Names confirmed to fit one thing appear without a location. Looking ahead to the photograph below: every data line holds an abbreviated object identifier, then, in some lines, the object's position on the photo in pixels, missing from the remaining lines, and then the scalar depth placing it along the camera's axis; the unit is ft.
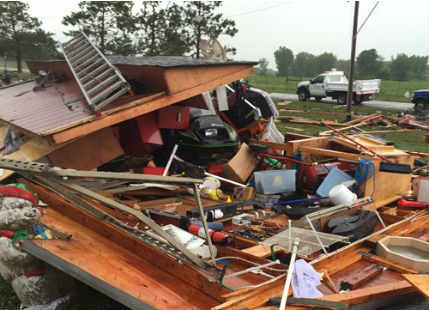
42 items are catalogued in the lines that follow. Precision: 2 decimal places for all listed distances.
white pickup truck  74.38
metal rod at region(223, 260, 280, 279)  9.50
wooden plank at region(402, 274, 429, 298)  9.25
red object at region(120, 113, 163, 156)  17.33
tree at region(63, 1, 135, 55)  80.89
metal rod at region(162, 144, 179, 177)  17.37
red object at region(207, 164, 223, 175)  19.08
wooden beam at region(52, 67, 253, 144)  12.63
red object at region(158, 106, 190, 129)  18.42
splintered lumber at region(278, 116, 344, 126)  40.54
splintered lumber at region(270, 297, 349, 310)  8.36
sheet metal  13.62
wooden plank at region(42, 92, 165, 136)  12.41
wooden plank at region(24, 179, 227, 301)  8.75
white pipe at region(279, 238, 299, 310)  7.93
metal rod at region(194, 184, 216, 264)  8.62
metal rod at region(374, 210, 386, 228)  13.80
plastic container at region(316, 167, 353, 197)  16.01
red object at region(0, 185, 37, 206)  10.27
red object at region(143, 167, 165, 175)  16.99
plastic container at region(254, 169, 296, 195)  16.98
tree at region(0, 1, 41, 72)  111.55
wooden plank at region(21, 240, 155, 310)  7.80
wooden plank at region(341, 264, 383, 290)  10.12
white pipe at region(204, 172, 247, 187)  17.80
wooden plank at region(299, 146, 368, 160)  16.41
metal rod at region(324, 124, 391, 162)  16.74
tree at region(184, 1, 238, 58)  81.46
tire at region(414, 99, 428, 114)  60.02
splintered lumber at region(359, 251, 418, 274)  11.03
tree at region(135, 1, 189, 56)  80.84
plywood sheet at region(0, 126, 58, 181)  13.89
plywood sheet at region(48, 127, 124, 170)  15.01
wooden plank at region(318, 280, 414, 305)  8.84
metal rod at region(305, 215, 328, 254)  10.84
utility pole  58.44
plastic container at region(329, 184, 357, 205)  14.51
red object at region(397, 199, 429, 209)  16.51
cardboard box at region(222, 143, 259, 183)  18.33
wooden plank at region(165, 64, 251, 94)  15.30
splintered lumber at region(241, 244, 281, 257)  10.91
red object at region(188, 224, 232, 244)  11.49
